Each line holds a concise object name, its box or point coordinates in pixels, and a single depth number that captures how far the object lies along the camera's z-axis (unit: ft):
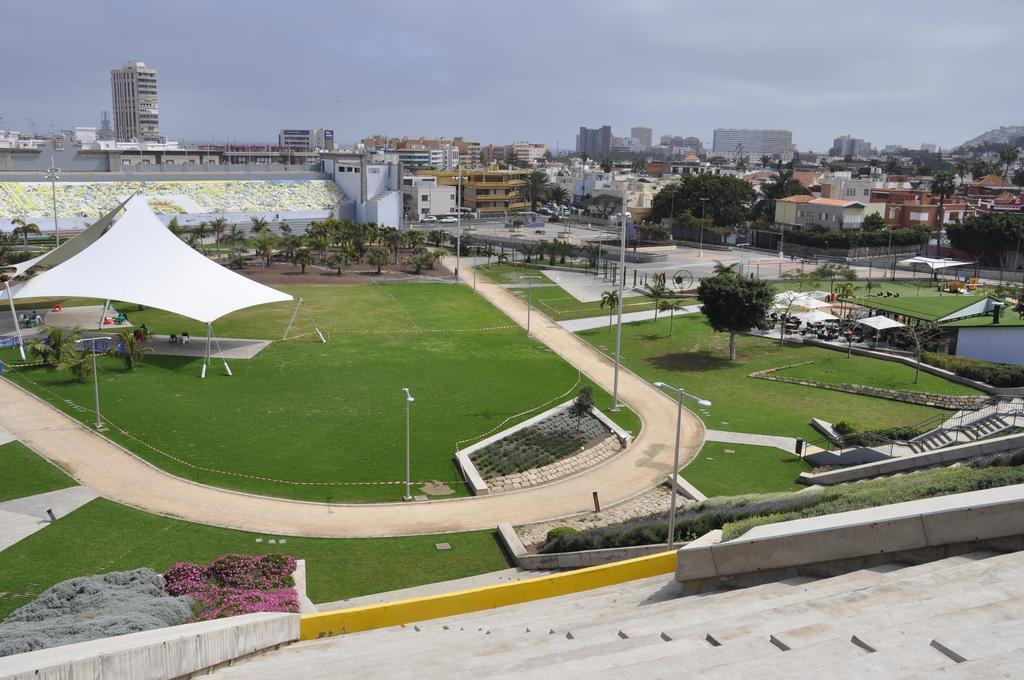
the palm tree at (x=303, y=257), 200.03
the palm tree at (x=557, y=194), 437.99
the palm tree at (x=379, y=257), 207.80
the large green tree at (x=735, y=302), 122.62
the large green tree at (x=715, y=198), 312.91
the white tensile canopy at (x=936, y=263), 206.09
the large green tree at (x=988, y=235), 239.50
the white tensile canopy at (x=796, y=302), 152.42
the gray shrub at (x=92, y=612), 39.88
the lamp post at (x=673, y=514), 58.49
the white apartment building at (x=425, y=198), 345.31
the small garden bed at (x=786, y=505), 50.96
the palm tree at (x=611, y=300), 159.51
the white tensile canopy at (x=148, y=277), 120.16
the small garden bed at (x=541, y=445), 83.92
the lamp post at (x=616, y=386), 102.20
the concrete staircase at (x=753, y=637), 28.50
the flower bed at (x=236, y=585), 50.34
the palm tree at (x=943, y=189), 291.38
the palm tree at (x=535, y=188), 425.28
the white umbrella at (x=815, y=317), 153.69
